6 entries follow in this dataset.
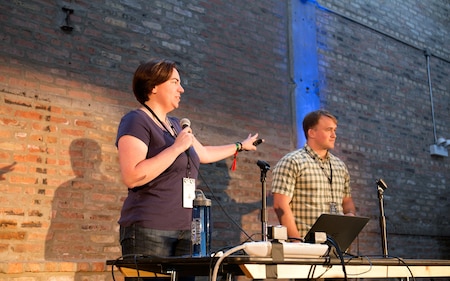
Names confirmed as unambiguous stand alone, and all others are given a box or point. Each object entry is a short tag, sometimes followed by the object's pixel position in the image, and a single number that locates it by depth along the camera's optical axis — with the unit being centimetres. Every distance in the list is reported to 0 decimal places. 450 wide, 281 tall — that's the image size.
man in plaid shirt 308
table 150
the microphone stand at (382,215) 273
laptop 221
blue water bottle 185
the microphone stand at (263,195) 222
